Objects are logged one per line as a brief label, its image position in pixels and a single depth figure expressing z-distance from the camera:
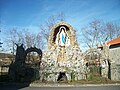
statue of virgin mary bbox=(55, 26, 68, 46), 13.54
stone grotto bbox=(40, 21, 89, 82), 11.68
